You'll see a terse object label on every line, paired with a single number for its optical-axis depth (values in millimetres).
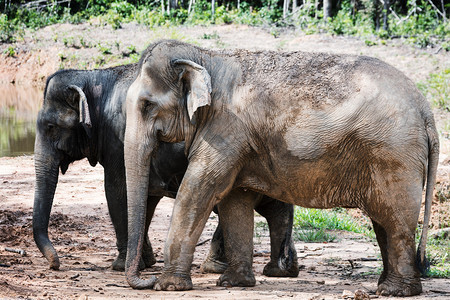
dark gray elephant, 13187
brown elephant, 10695
